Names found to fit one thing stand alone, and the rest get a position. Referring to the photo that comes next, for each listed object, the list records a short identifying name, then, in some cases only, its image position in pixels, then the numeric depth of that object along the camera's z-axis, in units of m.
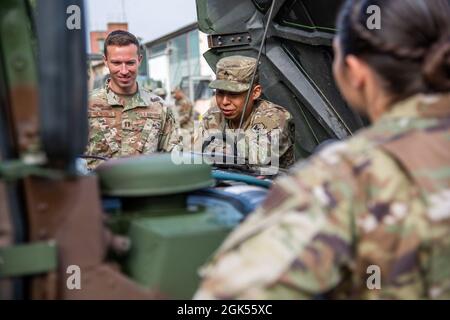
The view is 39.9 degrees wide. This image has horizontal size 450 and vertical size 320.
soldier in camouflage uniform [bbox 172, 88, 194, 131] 14.91
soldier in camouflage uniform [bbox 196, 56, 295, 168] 3.88
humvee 1.42
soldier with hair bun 1.22
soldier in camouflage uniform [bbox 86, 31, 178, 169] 4.34
